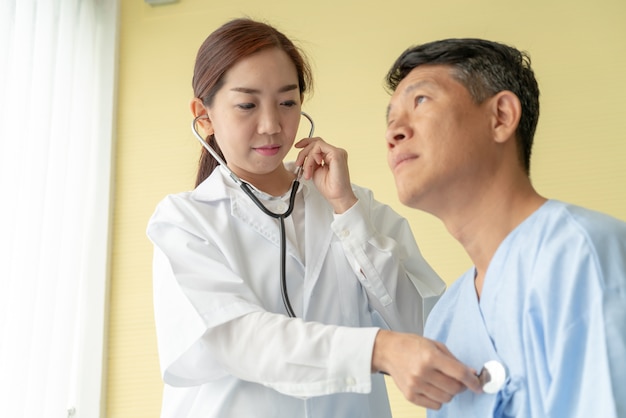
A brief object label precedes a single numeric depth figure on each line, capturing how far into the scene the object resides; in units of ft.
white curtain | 8.29
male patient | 3.41
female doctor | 4.73
